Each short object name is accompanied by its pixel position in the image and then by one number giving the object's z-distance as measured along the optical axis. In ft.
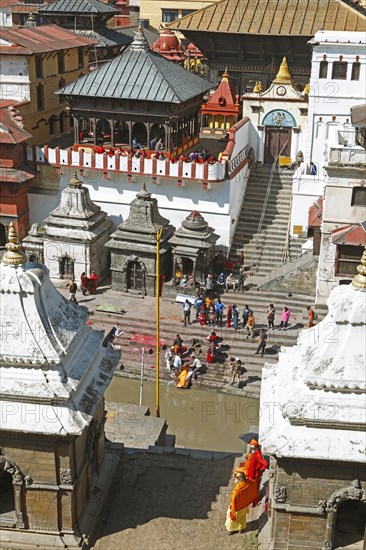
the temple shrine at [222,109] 118.93
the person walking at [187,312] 83.61
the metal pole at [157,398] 67.82
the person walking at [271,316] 81.51
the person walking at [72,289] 87.53
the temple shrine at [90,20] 148.05
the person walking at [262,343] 78.07
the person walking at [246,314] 82.48
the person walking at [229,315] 83.05
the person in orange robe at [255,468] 38.83
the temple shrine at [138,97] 97.71
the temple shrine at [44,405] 34.60
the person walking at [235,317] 81.76
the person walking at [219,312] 83.41
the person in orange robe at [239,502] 38.11
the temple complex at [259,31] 125.49
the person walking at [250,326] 81.15
